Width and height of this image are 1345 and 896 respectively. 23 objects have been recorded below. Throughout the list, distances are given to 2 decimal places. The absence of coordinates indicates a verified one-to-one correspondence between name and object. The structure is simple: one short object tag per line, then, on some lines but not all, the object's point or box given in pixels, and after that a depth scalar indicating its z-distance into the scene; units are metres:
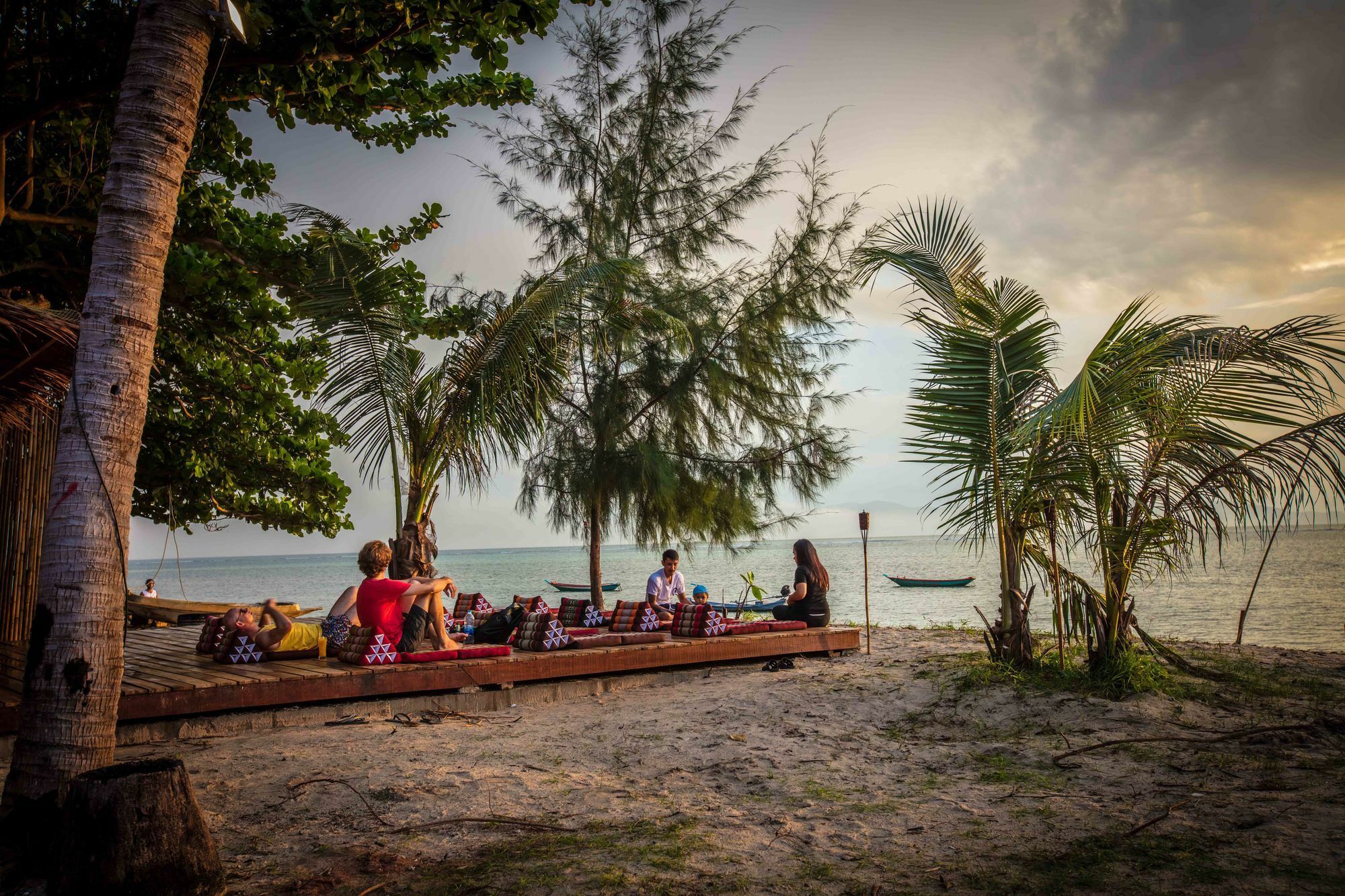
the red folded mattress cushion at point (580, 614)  10.14
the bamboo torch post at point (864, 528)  9.51
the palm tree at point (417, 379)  8.71
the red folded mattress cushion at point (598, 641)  8.17
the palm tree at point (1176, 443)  6.20
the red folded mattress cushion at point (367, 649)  6.91
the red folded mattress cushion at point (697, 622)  9.12
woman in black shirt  9.85
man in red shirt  7.16
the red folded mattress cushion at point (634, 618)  9.44
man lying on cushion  7.19
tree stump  2.79
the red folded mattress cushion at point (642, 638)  8.61
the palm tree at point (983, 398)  6.98
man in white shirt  10.80
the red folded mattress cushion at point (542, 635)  7.89
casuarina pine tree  12.77
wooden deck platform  5.80
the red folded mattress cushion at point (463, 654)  7.09
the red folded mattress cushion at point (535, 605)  9.59
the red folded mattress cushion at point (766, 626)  9.34
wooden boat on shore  15.49
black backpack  8.55
